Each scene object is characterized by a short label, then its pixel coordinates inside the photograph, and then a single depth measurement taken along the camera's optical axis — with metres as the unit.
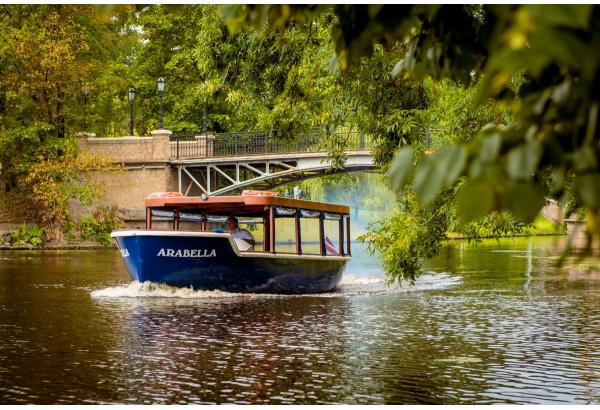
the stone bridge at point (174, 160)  49.86
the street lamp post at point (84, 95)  48.70
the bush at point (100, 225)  48.75
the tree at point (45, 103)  46.53
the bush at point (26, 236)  46.22
